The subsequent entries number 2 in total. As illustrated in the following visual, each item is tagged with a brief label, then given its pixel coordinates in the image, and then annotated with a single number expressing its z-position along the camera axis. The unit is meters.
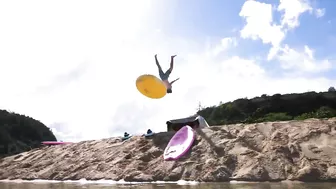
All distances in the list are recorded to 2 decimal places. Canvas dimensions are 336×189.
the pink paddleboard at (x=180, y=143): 13.41
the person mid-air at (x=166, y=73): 16.56
